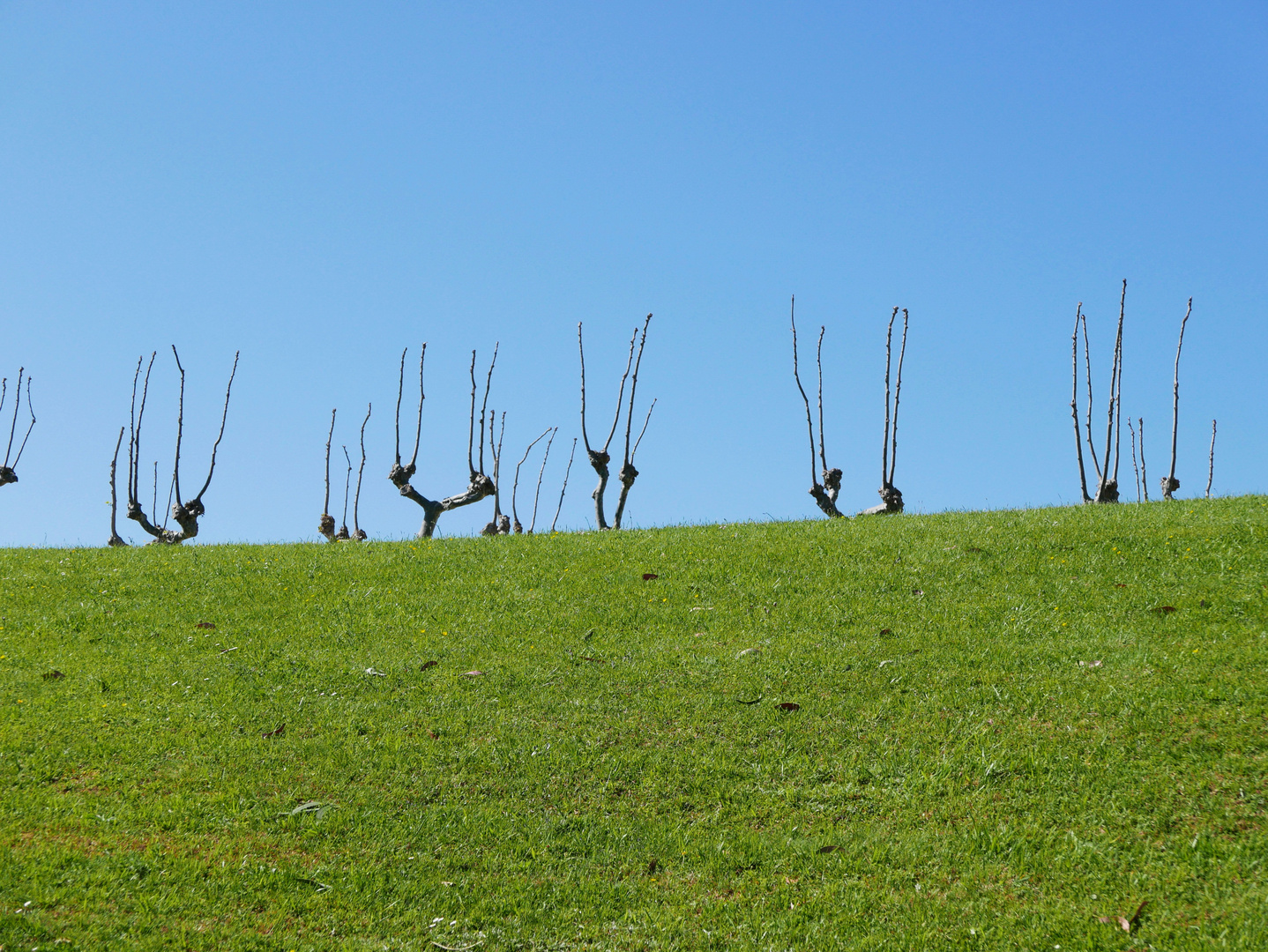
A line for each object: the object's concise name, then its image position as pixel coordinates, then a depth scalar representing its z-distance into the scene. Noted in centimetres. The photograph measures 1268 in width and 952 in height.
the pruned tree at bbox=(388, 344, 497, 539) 2580
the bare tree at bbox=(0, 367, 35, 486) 3172
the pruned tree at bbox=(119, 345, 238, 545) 2964
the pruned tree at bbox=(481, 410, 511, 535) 3056
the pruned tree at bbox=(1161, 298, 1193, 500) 2497
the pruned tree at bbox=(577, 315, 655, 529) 2547
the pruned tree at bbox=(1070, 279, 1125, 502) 2353
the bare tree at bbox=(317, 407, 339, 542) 3216
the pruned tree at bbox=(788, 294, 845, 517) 2555
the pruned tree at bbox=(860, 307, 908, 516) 2403
